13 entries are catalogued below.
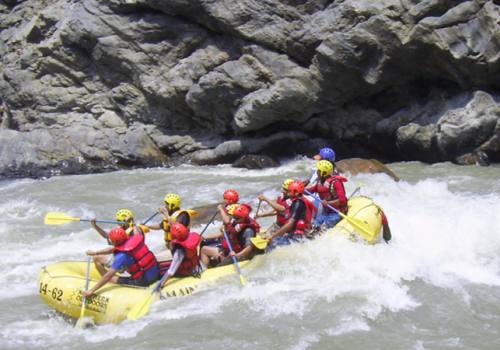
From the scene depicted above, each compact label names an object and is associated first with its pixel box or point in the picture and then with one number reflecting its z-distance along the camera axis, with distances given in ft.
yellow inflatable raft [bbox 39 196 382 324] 22.45
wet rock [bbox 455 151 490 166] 48.32
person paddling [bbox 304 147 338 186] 30.50
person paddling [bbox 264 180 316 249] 26.07
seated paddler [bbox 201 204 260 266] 25.49
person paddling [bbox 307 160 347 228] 28.25
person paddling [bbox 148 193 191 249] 26.20
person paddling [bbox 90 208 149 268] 24.80
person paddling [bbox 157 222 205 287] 23.53
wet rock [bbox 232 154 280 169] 53.93
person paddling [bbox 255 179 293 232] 26.61
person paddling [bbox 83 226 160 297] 22.76
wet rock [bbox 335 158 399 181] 44.73
